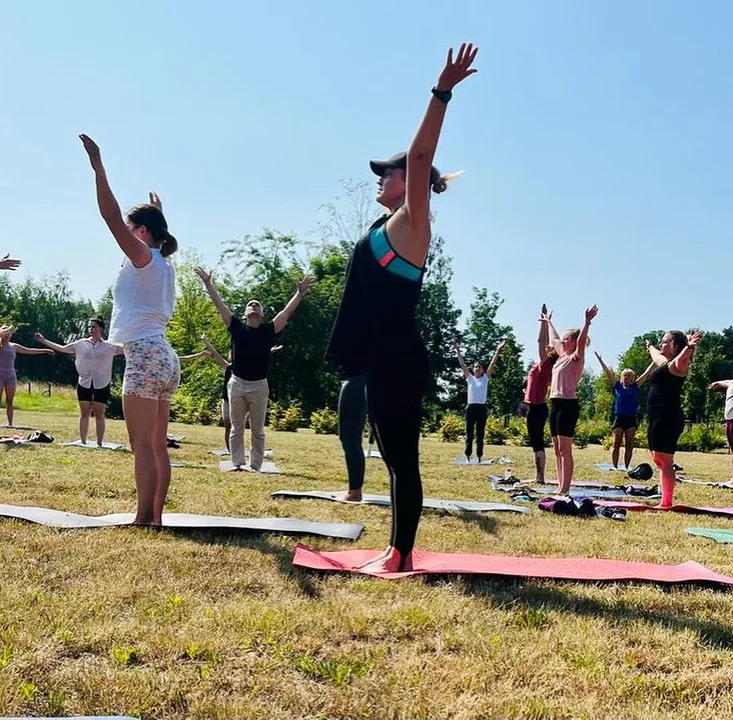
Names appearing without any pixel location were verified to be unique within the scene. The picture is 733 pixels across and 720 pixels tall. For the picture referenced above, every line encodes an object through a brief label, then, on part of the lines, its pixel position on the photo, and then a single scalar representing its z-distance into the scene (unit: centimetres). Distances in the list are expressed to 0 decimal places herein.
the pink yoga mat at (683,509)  730
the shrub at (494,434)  2850
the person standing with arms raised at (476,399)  1403
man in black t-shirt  895
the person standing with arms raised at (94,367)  1148
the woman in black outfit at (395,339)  377
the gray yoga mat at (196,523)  480
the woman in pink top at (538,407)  1026
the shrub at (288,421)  3055
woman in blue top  1287
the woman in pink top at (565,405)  823
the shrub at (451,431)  2767
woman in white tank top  481
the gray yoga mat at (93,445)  1166
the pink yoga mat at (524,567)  390
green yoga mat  558
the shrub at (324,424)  2922
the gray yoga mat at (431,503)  676
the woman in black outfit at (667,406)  748
